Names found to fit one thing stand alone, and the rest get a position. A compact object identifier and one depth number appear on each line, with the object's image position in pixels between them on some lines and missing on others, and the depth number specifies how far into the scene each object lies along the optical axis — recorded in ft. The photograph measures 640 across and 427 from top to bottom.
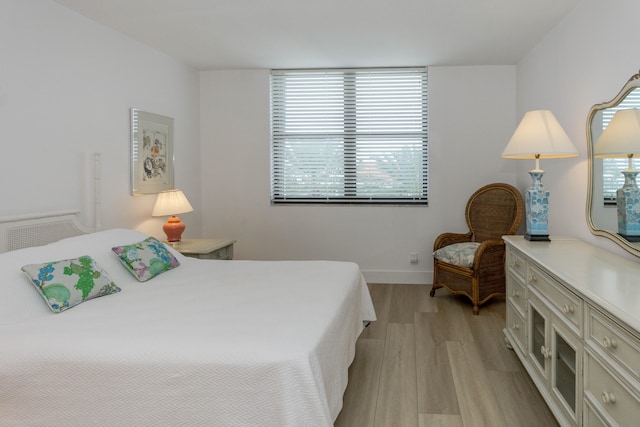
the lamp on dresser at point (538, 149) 10.12
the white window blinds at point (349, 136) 17.28
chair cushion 14.21
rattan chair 13.99
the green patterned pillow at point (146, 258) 9.84
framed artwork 13.42
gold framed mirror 8.15
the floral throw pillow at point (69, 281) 7.82
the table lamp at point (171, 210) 13.79
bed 5.69
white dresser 5.22
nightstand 13.19
